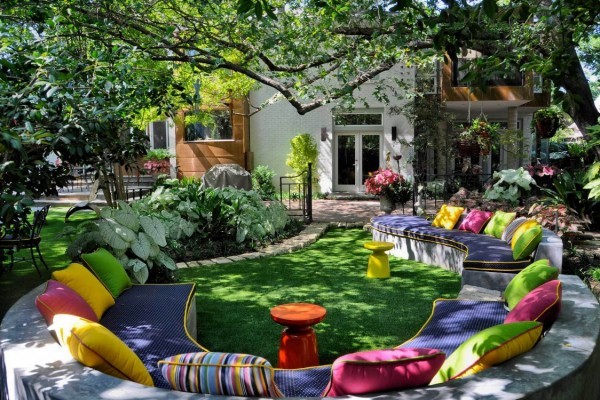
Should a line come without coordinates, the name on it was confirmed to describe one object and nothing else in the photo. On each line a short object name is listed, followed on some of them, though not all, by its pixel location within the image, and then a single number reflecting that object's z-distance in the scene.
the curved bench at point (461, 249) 6.22
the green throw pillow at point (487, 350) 2.73
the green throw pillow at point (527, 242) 6.02
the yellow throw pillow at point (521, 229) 6.48
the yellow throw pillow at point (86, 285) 4.11
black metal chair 5.76
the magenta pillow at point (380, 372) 2.46
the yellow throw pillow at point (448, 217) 8.76
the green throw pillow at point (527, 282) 4.12
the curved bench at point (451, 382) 2.44
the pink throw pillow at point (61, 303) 3.41
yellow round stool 7.62
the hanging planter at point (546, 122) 14.20
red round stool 4.23
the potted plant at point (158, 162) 19.84
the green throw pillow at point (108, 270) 4.74
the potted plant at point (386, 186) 12.08
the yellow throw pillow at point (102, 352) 2.79
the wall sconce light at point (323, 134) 19.25
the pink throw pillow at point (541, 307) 3.44
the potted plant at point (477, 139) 13.71
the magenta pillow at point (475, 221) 8.27
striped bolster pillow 2.46
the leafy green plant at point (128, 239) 5.52
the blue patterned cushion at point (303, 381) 3.05
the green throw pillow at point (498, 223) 7.80
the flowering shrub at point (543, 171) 10.88
